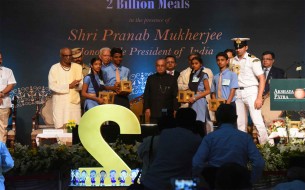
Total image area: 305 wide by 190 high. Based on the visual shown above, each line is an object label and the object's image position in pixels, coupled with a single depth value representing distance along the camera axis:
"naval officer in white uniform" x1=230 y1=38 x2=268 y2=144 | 13.36
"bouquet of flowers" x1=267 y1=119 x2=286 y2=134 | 13.83
